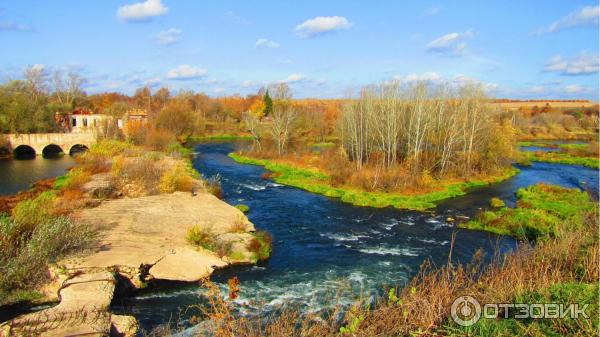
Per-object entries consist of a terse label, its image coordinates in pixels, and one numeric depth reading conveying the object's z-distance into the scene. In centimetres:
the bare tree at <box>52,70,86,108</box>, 8800
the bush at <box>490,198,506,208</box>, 2792
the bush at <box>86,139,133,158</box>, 3695
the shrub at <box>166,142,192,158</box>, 4522
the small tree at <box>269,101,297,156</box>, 5191
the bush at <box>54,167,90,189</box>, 2622
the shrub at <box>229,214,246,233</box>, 1968
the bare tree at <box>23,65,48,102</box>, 7725
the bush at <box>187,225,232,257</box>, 1716
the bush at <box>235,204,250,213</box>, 2581
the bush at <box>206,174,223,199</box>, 2917
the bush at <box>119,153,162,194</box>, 2606
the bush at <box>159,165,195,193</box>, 2630
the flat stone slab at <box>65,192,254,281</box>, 1497
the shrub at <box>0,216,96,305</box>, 1252
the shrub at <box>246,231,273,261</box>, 1766
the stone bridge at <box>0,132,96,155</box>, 5162
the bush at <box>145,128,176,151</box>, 5097
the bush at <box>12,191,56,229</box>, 1537
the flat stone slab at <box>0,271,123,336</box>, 993
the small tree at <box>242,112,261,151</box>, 5523
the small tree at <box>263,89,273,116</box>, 9793
